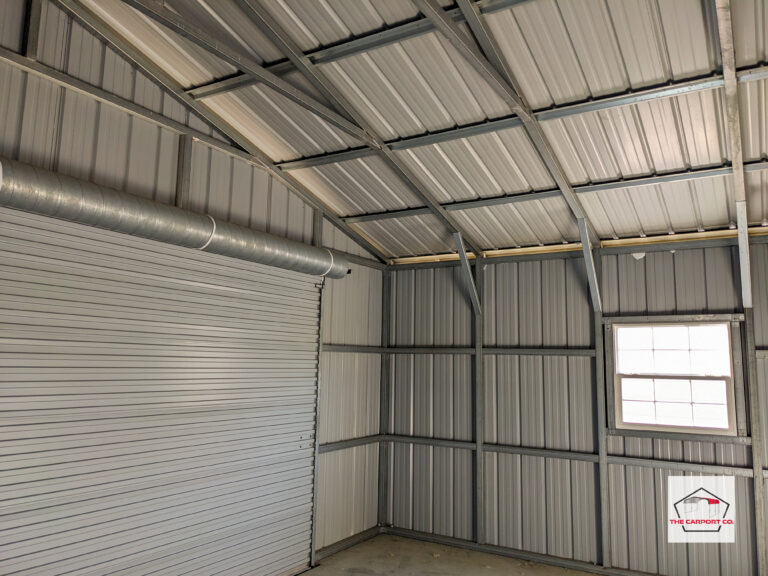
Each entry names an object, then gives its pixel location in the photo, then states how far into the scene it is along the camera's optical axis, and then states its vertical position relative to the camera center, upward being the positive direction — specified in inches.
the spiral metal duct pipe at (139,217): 161.9 +47.0
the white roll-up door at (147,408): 169.9 -23.0
